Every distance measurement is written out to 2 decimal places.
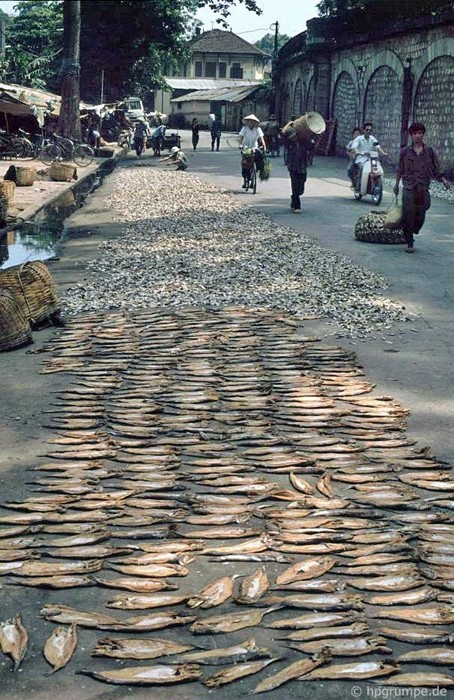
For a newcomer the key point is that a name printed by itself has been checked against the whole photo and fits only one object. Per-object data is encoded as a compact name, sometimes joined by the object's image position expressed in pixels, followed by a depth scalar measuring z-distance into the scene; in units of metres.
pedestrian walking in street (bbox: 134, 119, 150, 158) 41.16
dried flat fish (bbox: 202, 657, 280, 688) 3.21
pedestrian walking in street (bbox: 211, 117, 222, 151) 44.28
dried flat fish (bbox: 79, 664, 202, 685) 3.21
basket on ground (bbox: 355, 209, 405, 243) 14.30
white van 64.25
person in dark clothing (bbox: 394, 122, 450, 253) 13.15
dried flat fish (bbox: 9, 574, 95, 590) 3.89
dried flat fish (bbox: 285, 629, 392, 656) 3.38
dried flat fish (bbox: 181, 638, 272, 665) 3.33
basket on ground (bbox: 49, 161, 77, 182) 27.20
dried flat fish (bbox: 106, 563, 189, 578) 3.97
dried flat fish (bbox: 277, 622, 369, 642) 3.47
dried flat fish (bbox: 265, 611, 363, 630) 3.56
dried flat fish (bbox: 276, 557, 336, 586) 3.94
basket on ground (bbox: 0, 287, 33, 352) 7.86
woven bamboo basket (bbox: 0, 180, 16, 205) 16.67
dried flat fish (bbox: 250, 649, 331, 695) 3.19
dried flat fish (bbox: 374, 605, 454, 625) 3.62
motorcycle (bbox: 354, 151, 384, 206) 19.30
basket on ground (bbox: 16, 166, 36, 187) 24.36
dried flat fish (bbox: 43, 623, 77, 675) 3.33
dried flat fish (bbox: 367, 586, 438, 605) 3.76
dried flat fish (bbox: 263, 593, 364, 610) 3.70
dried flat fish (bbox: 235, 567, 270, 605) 3.78
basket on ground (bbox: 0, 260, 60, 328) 8.45
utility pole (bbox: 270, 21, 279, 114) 57.74
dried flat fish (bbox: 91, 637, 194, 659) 3.36
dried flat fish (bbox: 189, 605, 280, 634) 3.53
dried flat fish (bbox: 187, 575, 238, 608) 3.74
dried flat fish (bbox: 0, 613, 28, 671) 3.35
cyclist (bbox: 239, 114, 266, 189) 20.73
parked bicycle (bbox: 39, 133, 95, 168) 33.28
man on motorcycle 19.75
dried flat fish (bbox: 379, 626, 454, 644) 3.47
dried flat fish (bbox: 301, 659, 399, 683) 3.24
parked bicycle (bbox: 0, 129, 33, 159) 34.50
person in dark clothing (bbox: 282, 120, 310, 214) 16.95
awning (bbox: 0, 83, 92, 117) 29.57
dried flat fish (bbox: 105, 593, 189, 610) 3.73
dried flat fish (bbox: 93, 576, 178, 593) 3.87
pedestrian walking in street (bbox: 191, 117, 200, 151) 43.62
